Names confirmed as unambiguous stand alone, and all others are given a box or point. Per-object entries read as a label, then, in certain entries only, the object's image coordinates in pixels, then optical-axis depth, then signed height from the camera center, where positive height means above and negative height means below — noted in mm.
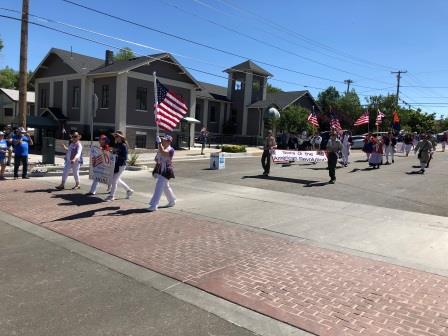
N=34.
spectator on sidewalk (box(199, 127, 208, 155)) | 30688 -61
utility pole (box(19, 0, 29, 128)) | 19734 +2562
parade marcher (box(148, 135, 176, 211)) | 10352 -787
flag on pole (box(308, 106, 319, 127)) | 28542 +1257
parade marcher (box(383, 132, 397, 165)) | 24272 -44
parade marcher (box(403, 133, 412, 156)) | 31484 +58
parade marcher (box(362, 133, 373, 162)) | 23016 -149
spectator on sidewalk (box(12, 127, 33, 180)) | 15391 -835
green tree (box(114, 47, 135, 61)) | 62250 +9988
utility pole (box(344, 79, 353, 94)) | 74538 +9498
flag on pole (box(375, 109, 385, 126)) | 31716 +1784
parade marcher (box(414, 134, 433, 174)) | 20039 -200
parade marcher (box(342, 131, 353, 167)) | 22094 -348
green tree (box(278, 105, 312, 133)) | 39656 +1459
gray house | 32062 +2880
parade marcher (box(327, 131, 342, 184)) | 15562 -364
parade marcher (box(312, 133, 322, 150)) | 28609 -60
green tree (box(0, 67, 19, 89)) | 86119 +8666
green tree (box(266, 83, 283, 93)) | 83894 +9012
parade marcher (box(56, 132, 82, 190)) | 13047 -799
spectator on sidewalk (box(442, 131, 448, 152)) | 39069 +483
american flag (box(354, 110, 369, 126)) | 28509 +1371
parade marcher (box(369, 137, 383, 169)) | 21078 -517
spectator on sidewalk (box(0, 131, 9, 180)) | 15203 -1073
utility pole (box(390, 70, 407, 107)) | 60638 +8207
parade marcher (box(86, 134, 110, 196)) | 12311 -488
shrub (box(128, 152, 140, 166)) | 19836 -1328
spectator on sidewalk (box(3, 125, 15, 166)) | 17834 -1000
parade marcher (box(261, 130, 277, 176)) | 16875 -452
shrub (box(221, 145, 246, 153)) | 30109 -852
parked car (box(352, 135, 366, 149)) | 42406 -52
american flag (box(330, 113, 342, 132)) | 21669 +825
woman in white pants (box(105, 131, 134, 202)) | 11477 -722
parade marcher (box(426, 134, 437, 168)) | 20378 +346
